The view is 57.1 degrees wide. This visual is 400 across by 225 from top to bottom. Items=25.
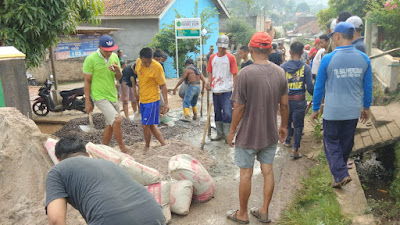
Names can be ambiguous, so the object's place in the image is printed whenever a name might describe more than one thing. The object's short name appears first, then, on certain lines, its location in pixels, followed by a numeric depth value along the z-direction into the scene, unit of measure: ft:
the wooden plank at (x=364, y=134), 18.20
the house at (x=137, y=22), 62.28
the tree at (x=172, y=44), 58.39
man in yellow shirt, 17.81
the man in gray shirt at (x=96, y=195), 7.12
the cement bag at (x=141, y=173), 12.48
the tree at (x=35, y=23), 21.29
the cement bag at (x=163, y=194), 12.05
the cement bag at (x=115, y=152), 13.69
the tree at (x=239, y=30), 91.09
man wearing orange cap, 10.87
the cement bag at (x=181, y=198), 12.38
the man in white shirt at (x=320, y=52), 22.74
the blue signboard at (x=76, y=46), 49.88
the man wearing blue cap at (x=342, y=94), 12.71
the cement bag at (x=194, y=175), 13.04
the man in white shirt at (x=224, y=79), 20.34
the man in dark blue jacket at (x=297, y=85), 17.72
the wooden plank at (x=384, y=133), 16.75
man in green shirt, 17.10
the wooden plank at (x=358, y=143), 17.23
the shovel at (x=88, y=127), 22.92
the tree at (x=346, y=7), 52.01
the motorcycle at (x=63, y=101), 29.40
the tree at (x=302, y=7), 410.72
